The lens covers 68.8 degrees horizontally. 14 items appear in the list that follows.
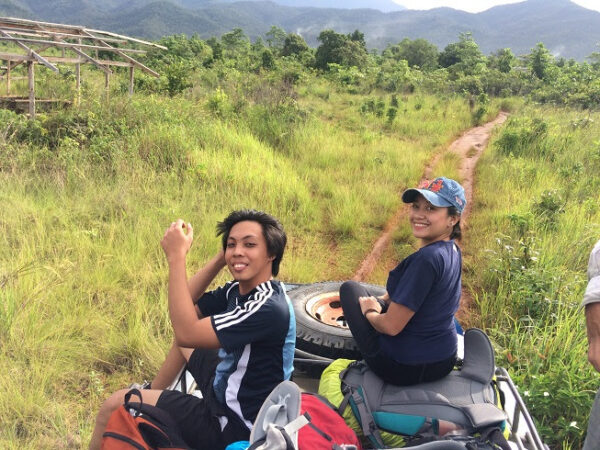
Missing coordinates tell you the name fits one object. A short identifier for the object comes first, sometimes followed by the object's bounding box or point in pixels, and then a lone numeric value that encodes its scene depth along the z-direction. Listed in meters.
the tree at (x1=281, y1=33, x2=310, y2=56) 34.06
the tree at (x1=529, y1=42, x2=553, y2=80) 27.46
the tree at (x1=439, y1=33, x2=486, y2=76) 32.60
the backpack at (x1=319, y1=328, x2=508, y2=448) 1.85
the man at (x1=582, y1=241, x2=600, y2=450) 1.60
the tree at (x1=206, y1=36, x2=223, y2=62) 27.45
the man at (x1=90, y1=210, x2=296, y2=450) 1.73
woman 2.02
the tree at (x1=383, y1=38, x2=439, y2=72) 40.78
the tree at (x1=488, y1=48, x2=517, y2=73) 30.75
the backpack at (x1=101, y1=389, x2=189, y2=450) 1.58
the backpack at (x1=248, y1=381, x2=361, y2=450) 1.33
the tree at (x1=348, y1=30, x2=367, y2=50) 36.53
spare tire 2.78
